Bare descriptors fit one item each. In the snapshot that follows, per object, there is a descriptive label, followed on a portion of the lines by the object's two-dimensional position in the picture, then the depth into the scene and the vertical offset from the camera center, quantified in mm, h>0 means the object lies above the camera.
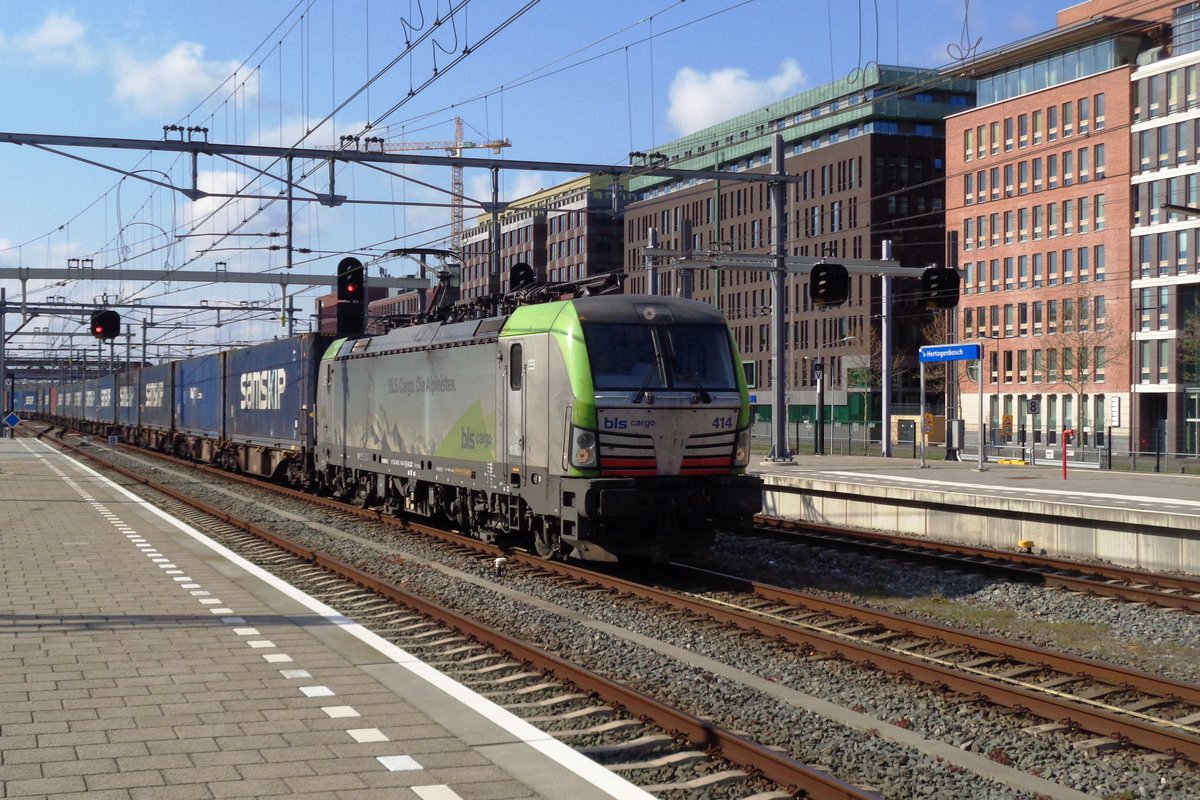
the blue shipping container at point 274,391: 28547 +241
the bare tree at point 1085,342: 58750 +2682
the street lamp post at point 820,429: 44303 -1040
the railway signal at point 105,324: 39219 +2344
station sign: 31891 +1163
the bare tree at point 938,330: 66062 +3511
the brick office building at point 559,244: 103875 +13046
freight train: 15062 -353
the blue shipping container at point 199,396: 40156 +156
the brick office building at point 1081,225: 62625 +9279
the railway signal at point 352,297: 28516 +2294
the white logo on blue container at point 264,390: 31188 +273
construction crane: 122938 +26098
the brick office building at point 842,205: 82062 +13005
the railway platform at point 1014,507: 18984 -1992
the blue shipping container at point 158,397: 49434 +142
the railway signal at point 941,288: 29500 +2529
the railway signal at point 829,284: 27109 +2421
